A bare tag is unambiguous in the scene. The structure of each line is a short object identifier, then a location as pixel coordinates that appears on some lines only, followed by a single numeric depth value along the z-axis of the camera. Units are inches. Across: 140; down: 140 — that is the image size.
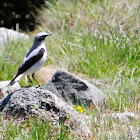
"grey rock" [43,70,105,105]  443.5
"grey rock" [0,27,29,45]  672.0
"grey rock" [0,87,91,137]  346.0
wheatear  433.4
